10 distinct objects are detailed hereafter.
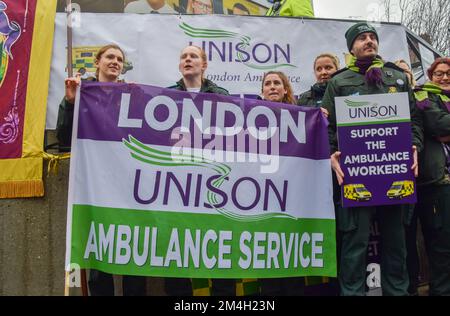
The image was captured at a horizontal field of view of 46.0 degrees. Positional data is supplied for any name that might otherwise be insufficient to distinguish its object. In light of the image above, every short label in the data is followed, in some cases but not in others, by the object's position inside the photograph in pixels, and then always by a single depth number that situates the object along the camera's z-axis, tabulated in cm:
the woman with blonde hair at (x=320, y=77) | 466
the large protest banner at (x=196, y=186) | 360
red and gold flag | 430
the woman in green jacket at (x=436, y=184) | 421
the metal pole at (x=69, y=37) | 370
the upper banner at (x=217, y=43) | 511
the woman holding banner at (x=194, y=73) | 435
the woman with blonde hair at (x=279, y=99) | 417
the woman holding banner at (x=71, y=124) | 372
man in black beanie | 393
